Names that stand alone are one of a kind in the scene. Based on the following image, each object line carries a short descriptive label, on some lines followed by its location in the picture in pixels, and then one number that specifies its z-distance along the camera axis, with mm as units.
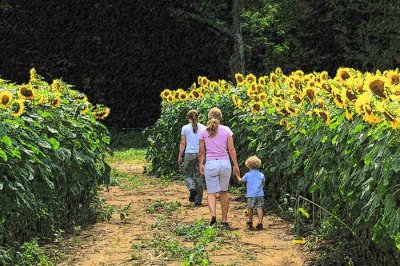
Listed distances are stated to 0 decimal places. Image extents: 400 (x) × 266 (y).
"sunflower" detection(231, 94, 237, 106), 22628
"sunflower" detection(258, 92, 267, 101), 20398
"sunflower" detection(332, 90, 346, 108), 12883
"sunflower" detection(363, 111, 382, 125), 11014
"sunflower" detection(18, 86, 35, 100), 14880
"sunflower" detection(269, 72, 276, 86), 21842
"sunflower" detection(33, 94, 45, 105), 15366
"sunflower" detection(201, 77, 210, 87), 28391
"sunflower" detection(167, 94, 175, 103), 29475
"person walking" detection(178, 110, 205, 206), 20984
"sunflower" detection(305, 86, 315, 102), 15838
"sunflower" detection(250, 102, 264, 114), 20312
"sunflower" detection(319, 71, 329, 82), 17519
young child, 16710
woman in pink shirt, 16967
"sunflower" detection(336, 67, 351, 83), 14823
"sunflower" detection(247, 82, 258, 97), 21270
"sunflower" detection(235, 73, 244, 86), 25211
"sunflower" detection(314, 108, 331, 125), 13685
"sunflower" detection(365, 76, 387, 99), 11135
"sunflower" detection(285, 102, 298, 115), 16953
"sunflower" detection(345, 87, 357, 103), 12467
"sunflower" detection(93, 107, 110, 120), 20687
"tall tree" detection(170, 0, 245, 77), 51516
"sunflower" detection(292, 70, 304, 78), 20083
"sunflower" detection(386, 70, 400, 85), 12322
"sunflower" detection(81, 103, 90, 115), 18554
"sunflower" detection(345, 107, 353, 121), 12443
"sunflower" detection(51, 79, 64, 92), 19150
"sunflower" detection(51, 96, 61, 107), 16253
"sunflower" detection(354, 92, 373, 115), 11057
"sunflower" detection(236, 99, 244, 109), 22256
